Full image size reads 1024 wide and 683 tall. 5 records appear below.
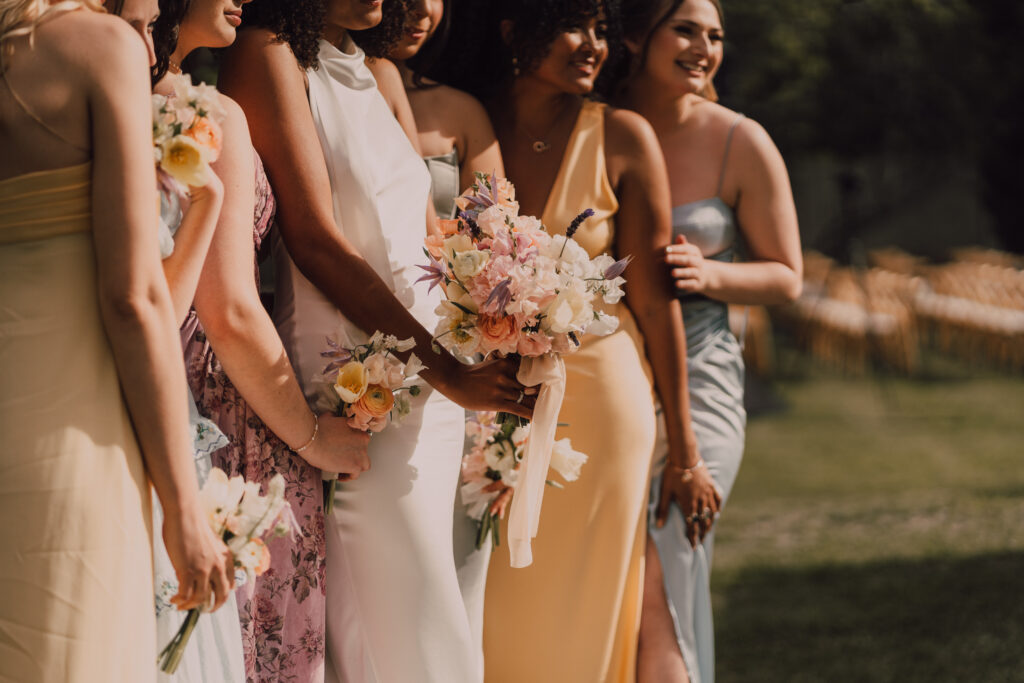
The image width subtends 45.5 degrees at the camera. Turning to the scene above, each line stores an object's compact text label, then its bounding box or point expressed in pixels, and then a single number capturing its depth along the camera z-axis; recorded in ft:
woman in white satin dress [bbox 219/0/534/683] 10.00
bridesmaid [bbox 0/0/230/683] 7.42
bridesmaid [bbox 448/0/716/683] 13.05
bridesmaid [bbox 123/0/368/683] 9.11
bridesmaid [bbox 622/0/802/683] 13.98
